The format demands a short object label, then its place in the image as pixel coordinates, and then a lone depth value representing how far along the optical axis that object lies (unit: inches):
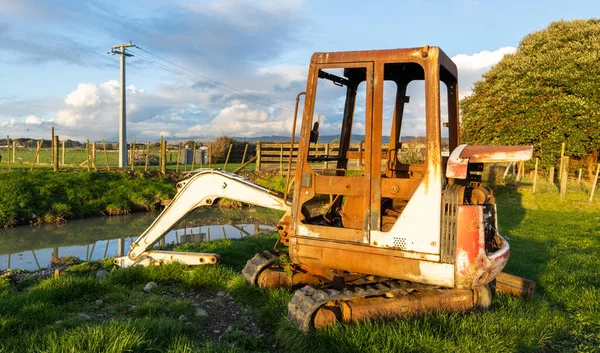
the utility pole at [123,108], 1243.2
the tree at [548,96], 858.1
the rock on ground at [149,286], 249.8
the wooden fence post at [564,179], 720.3
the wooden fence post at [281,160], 956.7
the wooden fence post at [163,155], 911.0
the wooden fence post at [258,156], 1047.7
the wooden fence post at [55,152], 851.1
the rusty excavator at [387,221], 173.6
